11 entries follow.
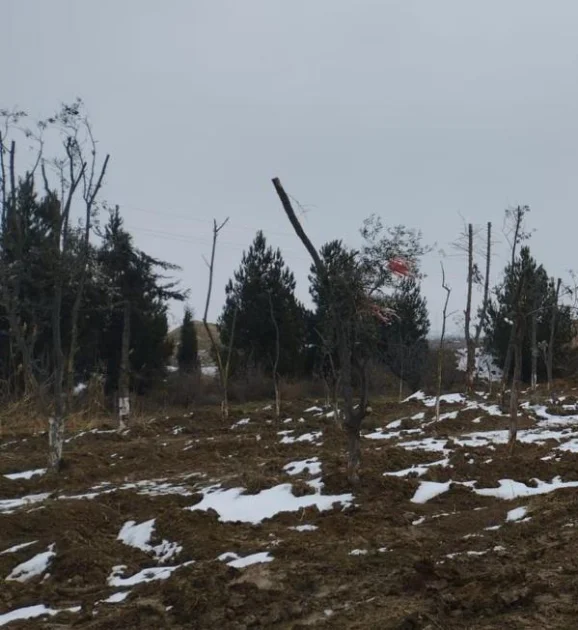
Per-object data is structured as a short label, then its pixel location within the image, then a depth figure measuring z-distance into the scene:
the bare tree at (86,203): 12.08
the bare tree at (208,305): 19.66
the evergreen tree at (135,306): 23.95
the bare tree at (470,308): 22.81
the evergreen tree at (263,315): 31.36
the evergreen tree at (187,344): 35.62
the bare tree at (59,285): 10.90
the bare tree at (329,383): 15.02
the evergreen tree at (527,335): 29.95
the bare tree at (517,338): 9.58
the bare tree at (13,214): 11.84
